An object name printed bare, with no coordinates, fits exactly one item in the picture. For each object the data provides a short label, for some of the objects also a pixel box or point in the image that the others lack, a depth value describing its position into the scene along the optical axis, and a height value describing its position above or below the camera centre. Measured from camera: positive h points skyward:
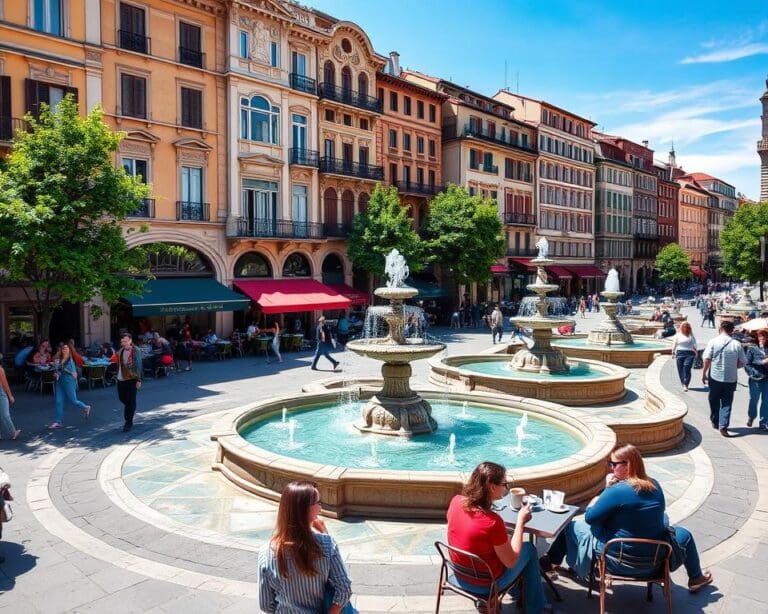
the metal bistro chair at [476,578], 4.71 -2.31
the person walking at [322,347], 21.42 -2.16
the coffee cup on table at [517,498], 5.46 -1.91
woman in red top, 4.68 -1.89
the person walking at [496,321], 28.84 -1.61
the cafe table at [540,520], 5.15 -2.05
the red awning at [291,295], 27.79 -0.38
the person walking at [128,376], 12.02 -1.77
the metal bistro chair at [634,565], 5.10 -2.37
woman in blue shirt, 5.09 -1.89
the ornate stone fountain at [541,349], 17.30 -1.82
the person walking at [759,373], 11.24 -1.61
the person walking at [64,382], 12.66 -2.01
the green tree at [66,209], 16.03 +2.14
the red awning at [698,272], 87.41 +2.19
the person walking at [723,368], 11.07 -1.48
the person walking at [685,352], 15.27 -1.65
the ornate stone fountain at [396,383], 10.81 -1.79
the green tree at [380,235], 32.56 +2.85
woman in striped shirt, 3.82 -1.79
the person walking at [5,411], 11.12 -2.28
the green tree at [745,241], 50.94 +3.94
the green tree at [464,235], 37.06 +3.24
